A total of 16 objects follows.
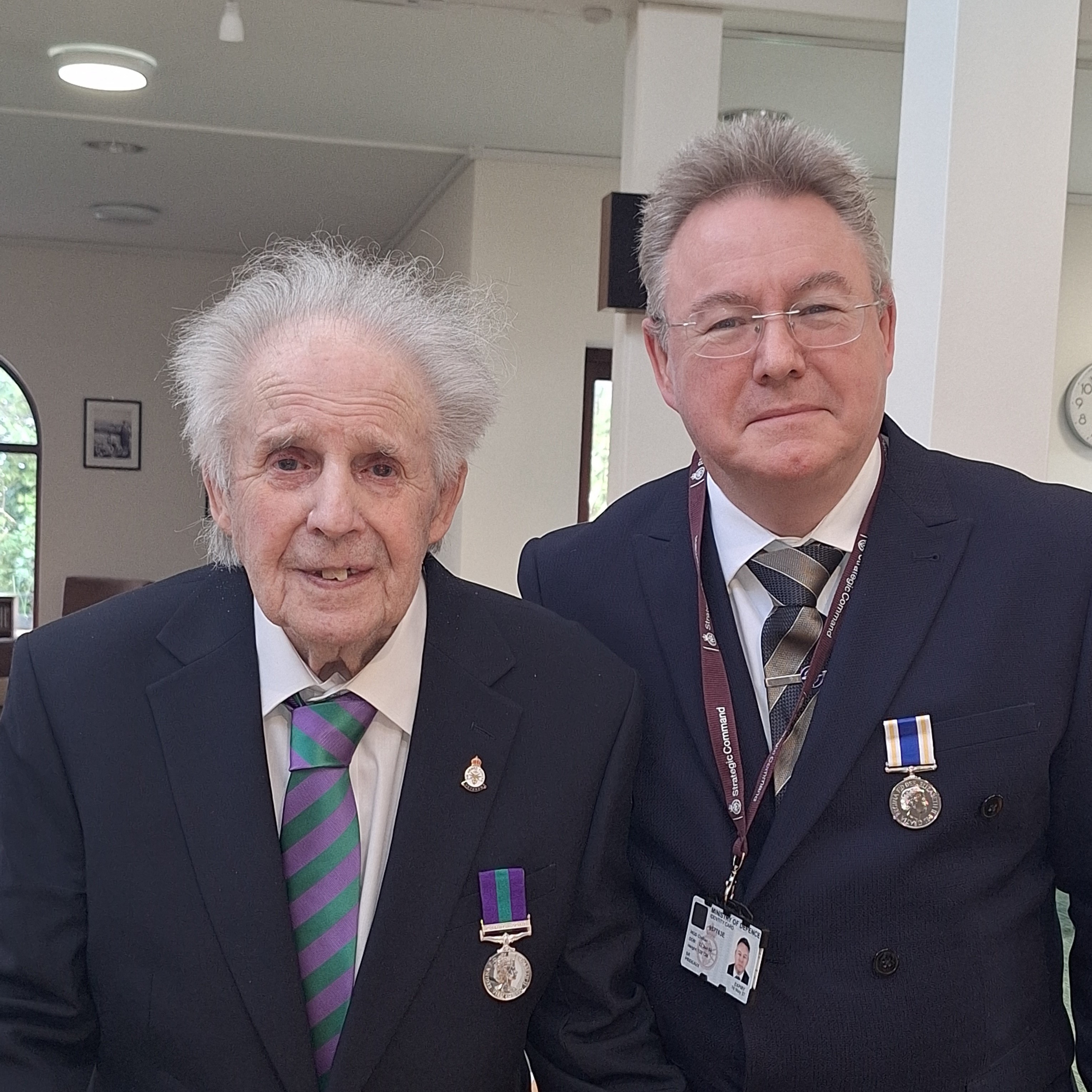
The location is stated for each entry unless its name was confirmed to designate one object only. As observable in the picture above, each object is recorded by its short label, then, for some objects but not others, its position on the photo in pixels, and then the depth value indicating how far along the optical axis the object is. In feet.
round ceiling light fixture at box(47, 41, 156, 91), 16.63
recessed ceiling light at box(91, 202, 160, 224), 26.27
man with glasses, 5.24
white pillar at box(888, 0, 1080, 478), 9.73
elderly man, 4.90
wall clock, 23.59
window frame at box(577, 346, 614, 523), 23.41
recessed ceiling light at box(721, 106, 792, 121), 18.45
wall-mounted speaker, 12.74
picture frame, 31.24
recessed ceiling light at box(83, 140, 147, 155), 20.97
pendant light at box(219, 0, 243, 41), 13.47
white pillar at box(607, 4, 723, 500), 12.89
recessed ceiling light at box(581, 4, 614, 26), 13.01
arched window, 31.22
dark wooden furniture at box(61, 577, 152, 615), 25.72
